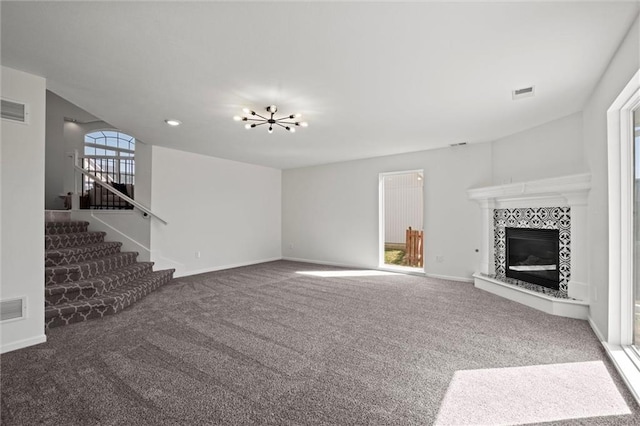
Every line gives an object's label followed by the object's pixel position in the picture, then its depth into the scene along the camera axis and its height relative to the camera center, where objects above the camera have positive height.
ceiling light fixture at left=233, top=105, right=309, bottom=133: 3.36 +1.28
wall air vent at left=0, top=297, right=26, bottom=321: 2.45 -0.88
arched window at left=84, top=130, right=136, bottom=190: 7.47 +1.73
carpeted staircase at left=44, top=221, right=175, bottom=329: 3.15 -0.89
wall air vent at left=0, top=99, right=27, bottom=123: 2.49 +0.94
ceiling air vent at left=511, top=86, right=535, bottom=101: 2.89 +1.33
